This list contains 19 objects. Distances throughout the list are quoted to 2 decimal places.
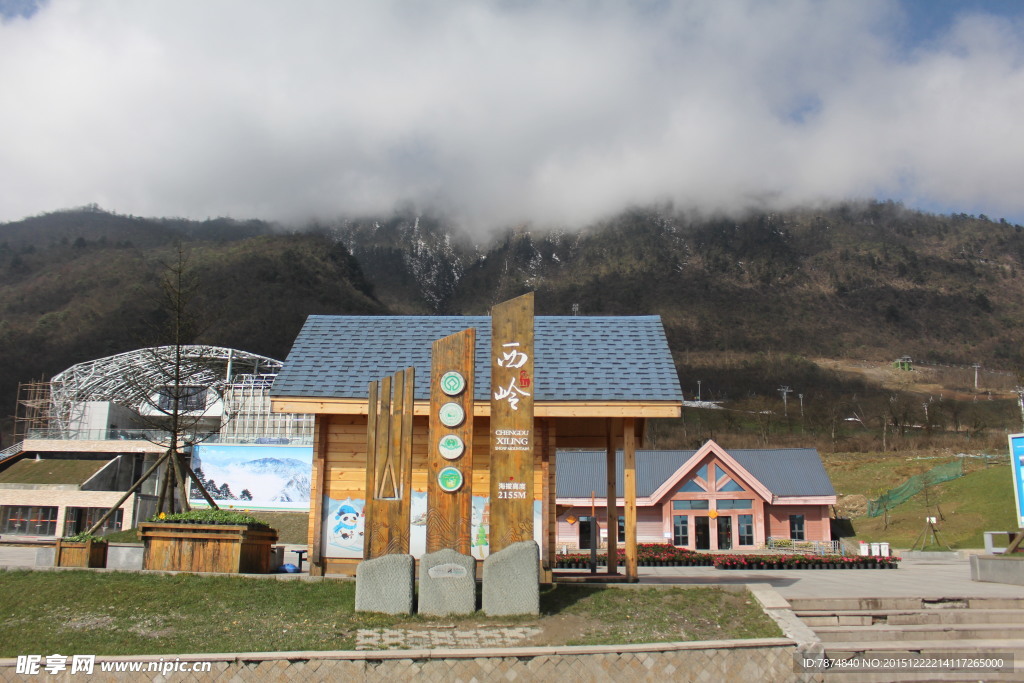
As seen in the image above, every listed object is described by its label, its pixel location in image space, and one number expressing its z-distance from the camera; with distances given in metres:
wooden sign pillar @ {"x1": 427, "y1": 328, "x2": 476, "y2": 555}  11.34
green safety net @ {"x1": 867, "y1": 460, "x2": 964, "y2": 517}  39.62
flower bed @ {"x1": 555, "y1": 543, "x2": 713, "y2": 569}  24.12
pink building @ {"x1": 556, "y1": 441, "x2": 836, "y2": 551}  36.62
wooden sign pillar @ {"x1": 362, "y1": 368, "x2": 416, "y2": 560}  11.67
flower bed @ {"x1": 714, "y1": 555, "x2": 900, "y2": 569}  22.91
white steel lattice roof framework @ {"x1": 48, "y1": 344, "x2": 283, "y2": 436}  59.09
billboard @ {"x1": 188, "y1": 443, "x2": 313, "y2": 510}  48.59
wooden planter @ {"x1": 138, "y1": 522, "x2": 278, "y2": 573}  13.35
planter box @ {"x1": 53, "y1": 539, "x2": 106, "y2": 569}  13.83
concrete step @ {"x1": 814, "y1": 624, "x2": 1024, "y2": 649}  10.55
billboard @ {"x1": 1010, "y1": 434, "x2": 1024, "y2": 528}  19.14
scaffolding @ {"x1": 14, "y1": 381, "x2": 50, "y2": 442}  66.05
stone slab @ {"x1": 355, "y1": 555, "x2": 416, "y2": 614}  10.62
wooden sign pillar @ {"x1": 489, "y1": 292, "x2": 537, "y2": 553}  11.18
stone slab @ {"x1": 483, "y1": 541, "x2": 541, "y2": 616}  10.40
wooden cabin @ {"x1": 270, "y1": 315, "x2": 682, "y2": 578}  13.73
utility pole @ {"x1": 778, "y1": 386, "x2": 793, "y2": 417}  108.29
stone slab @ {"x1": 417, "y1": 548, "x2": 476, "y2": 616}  10.57
